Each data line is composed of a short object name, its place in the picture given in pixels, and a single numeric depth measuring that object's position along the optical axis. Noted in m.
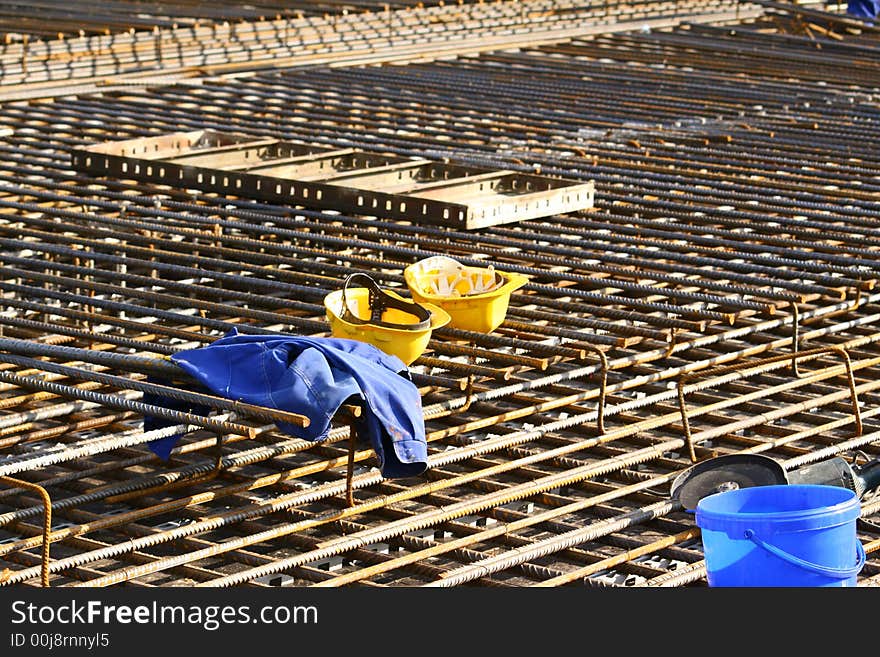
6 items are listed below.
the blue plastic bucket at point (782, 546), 7.21
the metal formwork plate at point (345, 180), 14.20
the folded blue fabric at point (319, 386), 8.29
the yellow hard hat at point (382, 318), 9.88
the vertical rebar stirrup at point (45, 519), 7.34
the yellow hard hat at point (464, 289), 10.88
